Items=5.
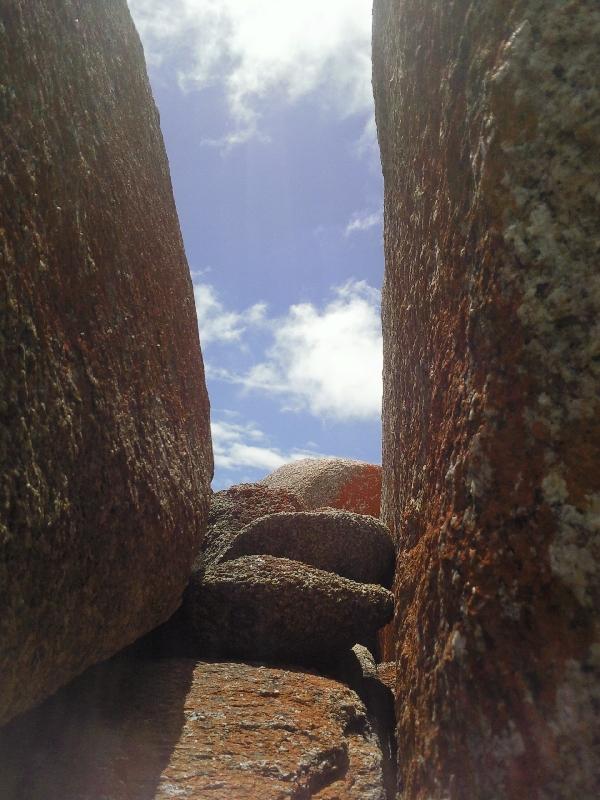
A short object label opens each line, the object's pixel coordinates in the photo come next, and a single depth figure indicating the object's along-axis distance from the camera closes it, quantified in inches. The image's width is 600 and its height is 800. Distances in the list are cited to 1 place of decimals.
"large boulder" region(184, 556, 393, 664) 95.7
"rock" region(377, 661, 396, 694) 97.3
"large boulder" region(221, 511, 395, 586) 108.4
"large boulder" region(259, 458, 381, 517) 248.4
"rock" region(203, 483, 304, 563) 125.7
